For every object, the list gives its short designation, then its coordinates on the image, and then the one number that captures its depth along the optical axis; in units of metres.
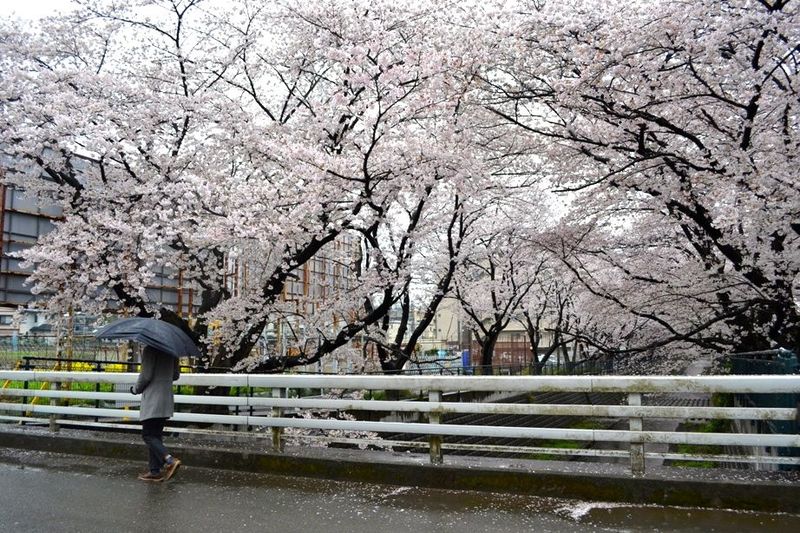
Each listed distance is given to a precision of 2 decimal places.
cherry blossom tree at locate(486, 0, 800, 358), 9.09
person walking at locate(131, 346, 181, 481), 6.70
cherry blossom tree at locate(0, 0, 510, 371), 11.87
